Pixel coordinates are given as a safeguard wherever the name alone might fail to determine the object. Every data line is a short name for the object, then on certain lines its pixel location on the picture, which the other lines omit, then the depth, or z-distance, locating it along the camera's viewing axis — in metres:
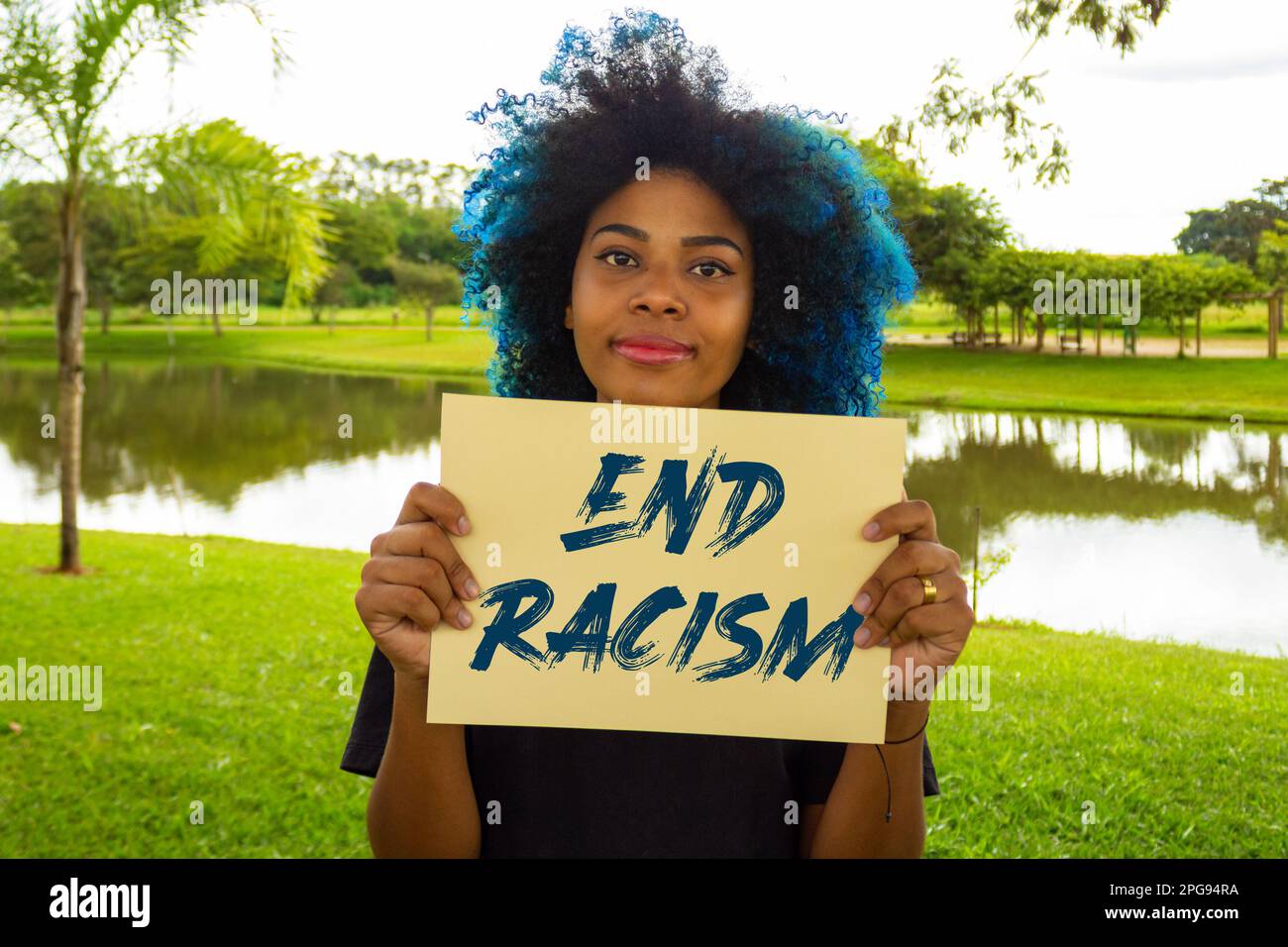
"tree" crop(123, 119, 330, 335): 6.63
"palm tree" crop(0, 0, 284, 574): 6.45
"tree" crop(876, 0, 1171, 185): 5.51
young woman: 1.29
